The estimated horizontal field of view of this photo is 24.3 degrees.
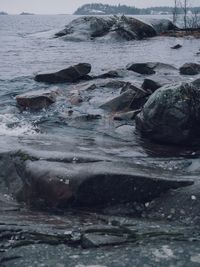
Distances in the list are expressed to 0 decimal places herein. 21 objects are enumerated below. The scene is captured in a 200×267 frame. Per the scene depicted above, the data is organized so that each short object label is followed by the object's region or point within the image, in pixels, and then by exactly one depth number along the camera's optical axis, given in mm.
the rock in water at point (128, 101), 12461
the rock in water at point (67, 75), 17234
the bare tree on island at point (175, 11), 53666
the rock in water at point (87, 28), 41875
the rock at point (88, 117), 11723
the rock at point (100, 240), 4992
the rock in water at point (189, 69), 18484
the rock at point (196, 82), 11702
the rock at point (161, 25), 44722
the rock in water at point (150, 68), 19219
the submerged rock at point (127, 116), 11586
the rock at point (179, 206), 5836
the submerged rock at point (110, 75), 18322
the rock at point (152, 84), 13055
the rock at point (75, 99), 13656
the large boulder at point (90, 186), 6332
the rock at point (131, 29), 40653
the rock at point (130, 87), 12762
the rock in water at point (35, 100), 13156
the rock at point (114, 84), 16031
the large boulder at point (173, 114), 9539
